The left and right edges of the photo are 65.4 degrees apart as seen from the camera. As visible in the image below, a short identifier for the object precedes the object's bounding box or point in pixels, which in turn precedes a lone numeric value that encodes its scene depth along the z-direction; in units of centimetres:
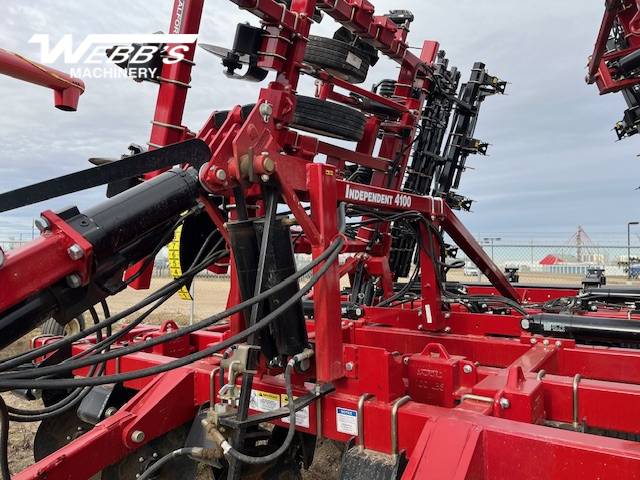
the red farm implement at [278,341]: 159
